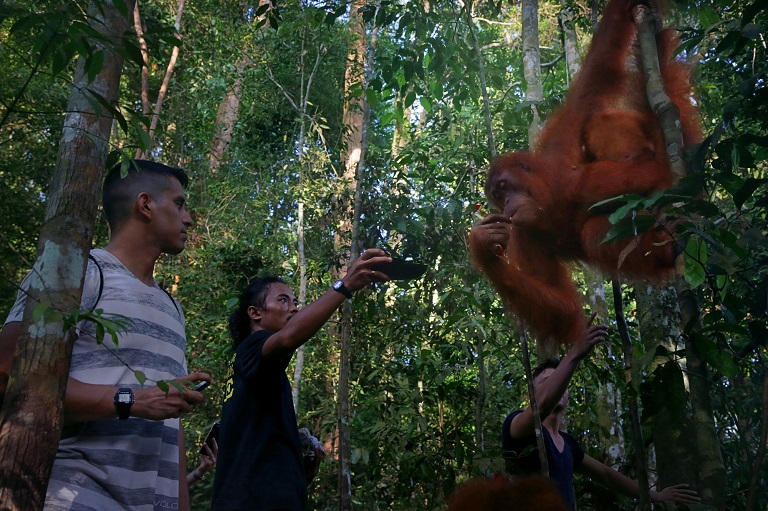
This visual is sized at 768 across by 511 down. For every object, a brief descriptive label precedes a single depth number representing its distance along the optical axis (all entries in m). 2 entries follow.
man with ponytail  2.02
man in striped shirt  1.65
